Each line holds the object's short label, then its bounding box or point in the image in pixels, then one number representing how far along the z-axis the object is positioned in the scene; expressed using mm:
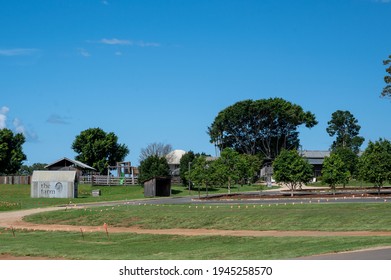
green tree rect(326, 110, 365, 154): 163225
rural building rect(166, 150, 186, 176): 141925
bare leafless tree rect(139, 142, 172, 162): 127950
